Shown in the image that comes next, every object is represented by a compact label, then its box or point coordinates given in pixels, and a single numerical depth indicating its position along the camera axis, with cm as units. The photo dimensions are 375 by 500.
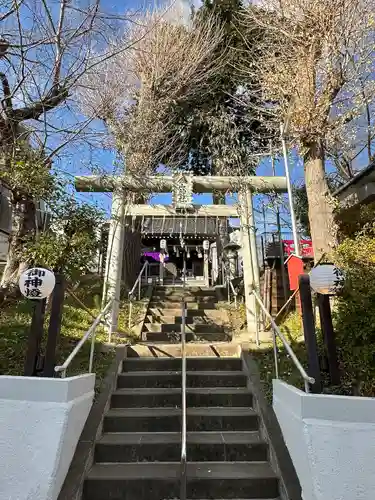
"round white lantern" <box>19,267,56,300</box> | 355
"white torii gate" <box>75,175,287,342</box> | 729
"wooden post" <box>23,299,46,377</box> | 348
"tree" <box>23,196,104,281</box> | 591
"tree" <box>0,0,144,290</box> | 413
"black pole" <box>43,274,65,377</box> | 346
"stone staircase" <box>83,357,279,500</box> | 324
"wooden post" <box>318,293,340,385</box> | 352
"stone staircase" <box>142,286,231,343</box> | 716
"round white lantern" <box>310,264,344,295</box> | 347
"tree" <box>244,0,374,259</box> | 711
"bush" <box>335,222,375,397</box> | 360
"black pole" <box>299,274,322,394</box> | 319
